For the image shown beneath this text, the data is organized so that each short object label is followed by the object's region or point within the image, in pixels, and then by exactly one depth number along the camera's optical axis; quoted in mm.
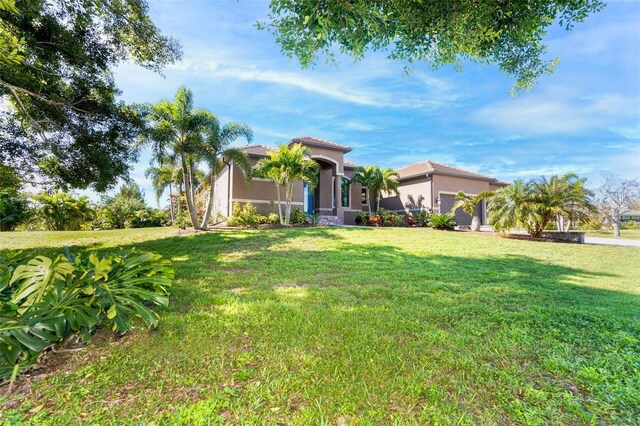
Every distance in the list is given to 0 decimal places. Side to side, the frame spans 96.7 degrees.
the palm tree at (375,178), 23312
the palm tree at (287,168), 16453
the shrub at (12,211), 18297
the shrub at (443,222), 19609
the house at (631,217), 34519
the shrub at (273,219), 18014
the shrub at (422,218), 22597
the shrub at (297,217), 18406
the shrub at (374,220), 22308
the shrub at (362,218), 22598
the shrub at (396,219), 23036
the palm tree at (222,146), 15172
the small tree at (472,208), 19156
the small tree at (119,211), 22766
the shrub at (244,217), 17136
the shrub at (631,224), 32062
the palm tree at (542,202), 14586
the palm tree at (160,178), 21703
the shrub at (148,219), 23248
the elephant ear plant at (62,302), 2627
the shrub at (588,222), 14453
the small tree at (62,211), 19125
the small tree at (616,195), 25930
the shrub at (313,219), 18897
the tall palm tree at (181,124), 14336
